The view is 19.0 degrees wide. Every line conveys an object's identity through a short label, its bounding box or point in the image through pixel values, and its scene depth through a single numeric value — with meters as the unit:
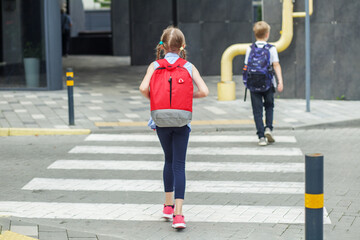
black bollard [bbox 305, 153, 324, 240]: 6.37
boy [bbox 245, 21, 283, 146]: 14.72
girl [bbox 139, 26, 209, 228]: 8.86
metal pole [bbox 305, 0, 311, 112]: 19.17
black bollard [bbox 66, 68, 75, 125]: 17.35
